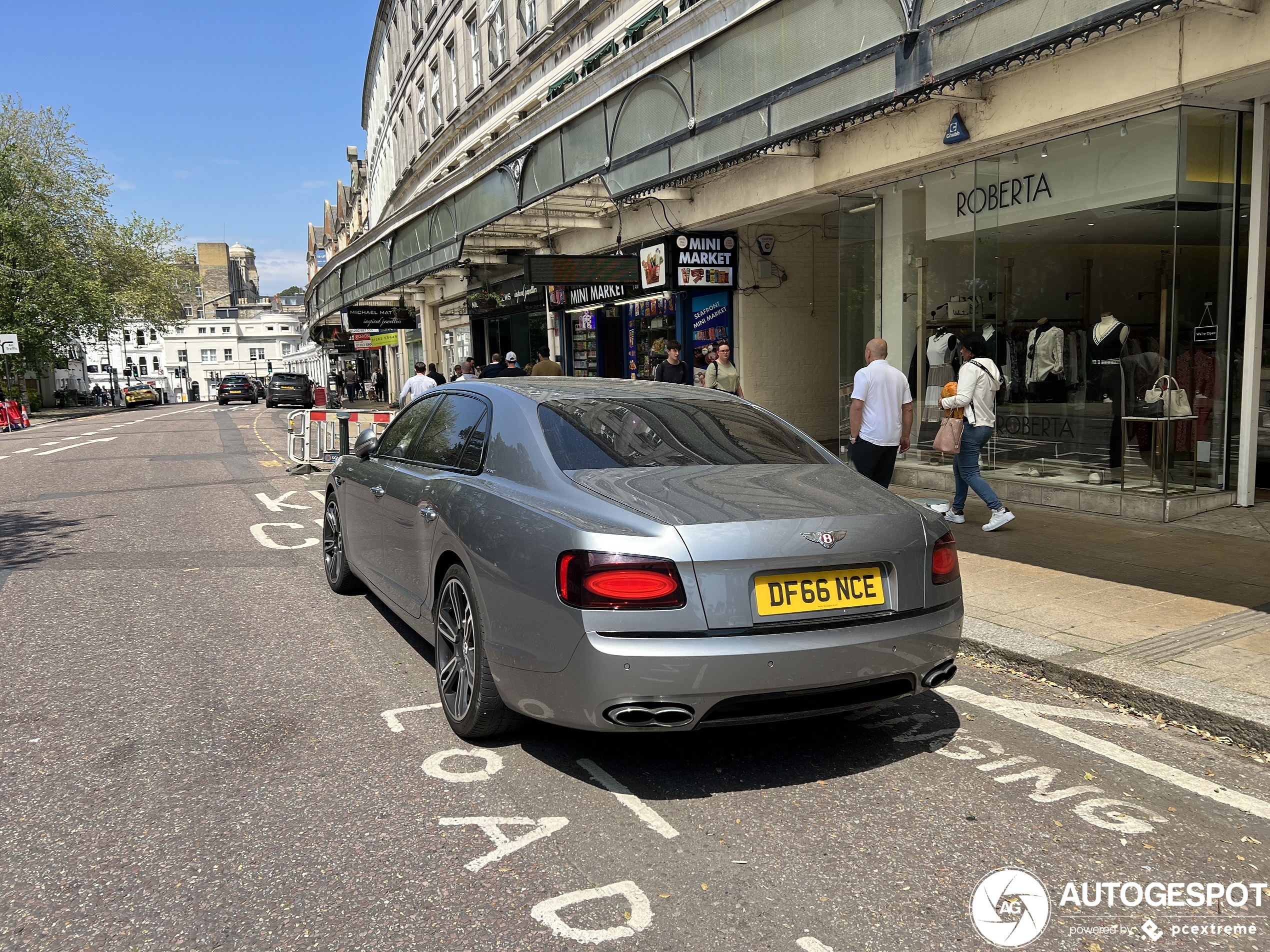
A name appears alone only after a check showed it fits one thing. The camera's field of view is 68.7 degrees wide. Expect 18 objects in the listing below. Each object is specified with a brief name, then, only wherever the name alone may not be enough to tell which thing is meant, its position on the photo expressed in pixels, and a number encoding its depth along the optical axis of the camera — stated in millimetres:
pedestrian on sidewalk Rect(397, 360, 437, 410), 14781
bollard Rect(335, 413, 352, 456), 13352
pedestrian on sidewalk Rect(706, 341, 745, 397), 12938
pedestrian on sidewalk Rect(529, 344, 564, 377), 14164
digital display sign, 15047
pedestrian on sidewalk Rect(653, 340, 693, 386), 13062
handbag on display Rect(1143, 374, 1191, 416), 8484
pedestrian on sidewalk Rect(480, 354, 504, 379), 15523
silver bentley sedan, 3062
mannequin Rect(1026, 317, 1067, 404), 9625
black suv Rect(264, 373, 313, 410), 48375
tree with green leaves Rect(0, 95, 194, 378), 44625
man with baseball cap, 15750
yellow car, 62188
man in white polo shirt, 7727
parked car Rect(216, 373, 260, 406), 60719
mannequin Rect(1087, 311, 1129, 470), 8969
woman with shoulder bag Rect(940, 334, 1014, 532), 8289
